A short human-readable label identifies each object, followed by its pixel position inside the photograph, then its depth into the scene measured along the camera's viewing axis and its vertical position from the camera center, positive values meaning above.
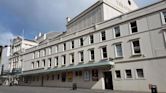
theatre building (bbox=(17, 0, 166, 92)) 13.19 +1.65
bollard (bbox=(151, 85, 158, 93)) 8.90 -2.28
